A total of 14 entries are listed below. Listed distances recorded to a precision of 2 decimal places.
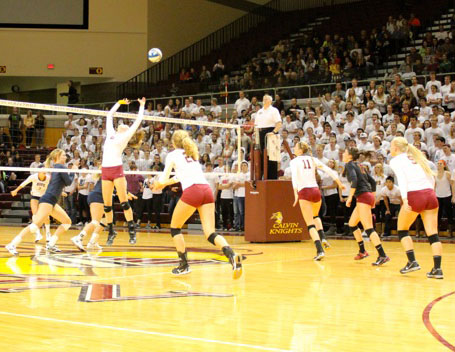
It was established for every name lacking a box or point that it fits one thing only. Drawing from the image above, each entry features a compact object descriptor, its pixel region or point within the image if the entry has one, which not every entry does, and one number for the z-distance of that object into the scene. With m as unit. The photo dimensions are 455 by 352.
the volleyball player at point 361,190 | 11.11
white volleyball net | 11.74
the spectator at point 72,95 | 30.80
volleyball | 15.08
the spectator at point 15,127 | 26.09
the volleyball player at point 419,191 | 9.12
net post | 15.39
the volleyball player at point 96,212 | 12.88
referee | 15.11
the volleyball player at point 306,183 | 11.77
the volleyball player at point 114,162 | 11.77
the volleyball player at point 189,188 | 8.62
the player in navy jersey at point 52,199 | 11.70
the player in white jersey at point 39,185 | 14.42
